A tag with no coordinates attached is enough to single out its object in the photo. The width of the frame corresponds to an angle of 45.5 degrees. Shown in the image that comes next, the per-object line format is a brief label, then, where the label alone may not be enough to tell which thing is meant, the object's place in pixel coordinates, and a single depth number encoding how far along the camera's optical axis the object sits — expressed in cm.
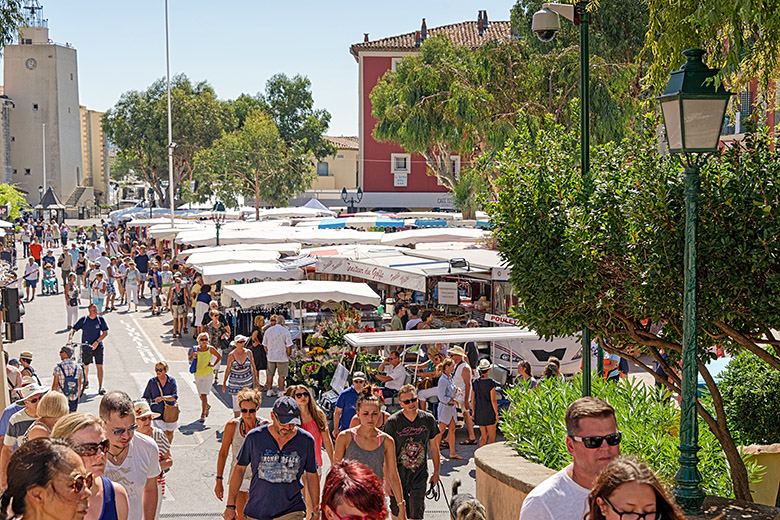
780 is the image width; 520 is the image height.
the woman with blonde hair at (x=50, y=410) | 696
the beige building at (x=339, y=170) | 8800
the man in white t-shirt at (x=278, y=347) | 1619
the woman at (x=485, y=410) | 1247
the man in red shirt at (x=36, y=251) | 3519
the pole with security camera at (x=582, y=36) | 829
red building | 6375
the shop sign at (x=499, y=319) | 1734
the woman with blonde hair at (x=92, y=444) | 486
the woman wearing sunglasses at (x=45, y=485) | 386
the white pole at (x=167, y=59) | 5006
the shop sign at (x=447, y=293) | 1981
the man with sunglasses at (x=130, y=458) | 624
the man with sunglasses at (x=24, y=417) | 796
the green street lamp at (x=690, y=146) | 596
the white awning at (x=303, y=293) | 1705
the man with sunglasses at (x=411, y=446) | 836
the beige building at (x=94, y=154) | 11469
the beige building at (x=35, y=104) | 9806
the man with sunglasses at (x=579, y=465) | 411
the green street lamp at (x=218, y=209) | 5008
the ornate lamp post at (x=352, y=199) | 6085
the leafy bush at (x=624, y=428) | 723
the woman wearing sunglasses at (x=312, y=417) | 873
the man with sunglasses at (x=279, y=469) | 651
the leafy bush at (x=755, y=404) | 903
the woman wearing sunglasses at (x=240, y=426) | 786
